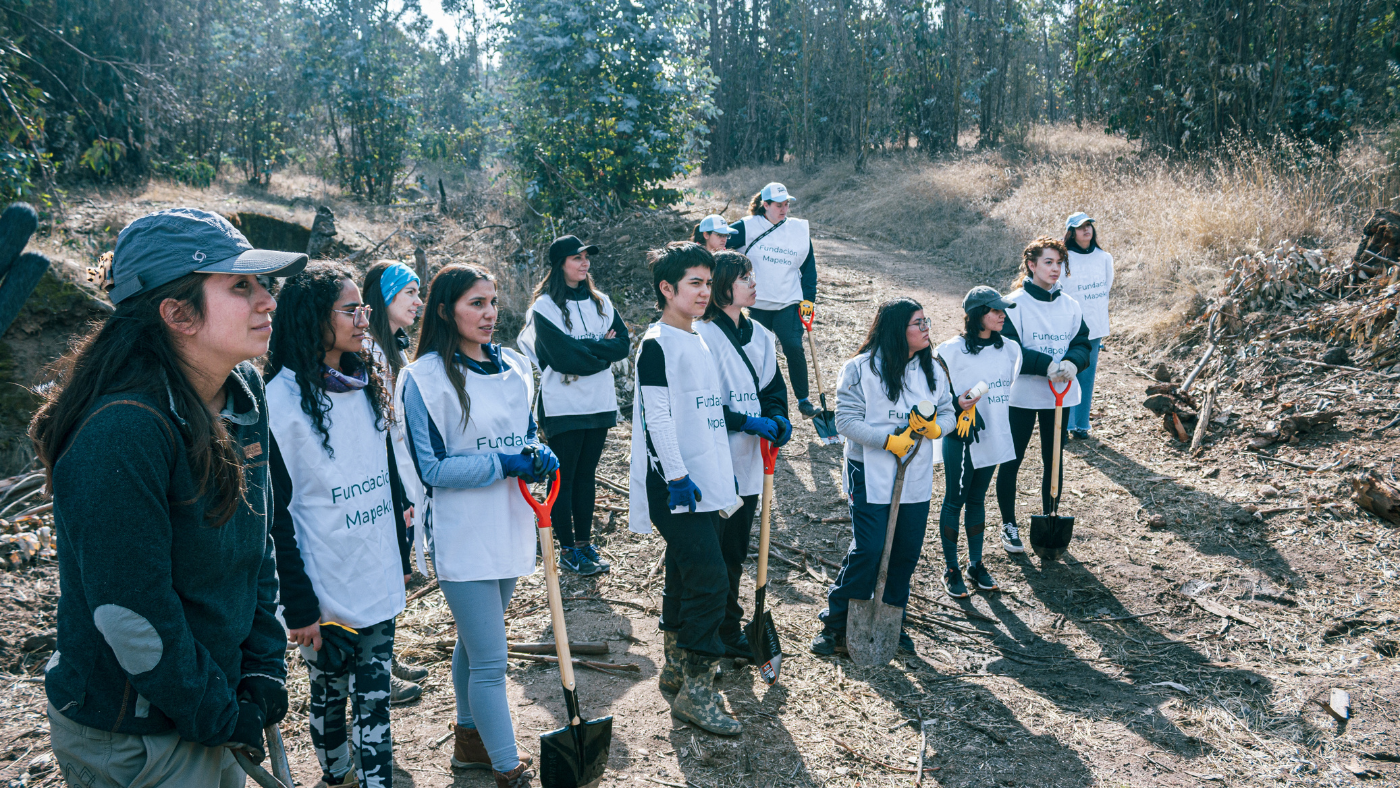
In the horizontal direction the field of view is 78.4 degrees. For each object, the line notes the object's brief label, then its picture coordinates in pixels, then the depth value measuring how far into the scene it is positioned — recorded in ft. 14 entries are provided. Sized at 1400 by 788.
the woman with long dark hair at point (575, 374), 18.16
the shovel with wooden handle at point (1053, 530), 19.71
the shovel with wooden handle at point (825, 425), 26.74
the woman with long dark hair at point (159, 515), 5.88
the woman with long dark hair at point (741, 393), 14.08
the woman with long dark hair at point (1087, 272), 24.59
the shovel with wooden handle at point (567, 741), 10.73
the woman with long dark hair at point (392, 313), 13.43
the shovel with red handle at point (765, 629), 14.25
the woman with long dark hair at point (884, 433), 15.17
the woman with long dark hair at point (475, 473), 10.46
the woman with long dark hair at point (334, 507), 9.57
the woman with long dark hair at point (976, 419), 17.44
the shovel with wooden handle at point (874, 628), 15.29
